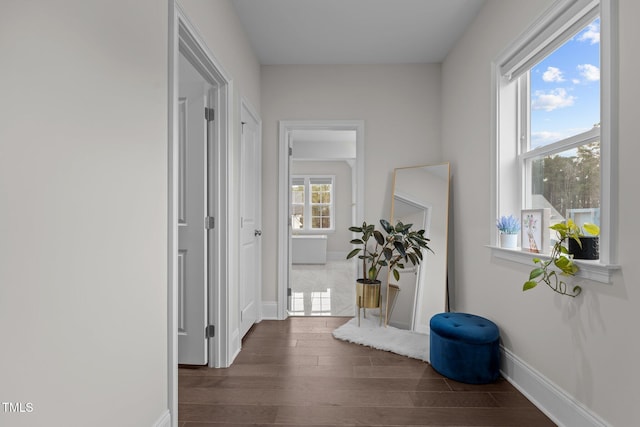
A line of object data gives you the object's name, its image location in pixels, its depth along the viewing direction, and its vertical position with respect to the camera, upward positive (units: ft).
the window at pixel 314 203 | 28.71 +0.74
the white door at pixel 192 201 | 8.09 +0.25
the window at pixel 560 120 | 5.12 +1.77
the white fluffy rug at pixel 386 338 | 9.34 -3.64
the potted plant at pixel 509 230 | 7.72 -0.38
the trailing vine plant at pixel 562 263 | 5.61 -0.85
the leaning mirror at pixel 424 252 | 10.99 -1.22
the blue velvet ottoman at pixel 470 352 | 7.55 -3.02
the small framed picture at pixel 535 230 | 6.84 -0.35
